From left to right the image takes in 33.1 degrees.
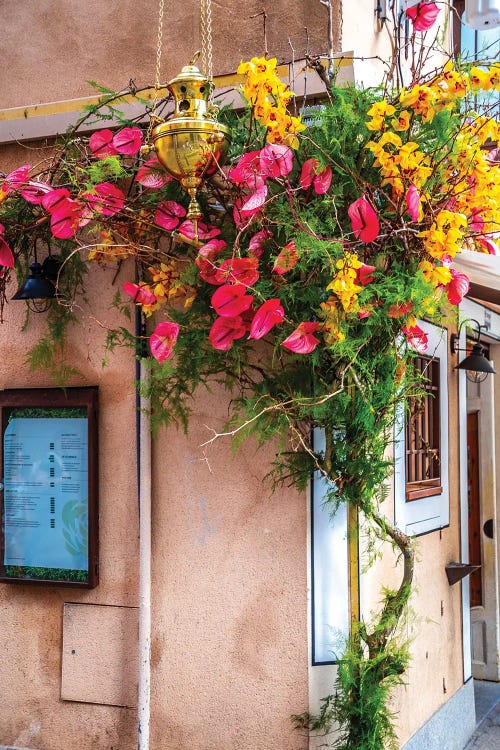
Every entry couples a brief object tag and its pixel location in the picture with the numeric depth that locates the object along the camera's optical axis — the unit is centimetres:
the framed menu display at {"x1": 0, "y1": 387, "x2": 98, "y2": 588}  487
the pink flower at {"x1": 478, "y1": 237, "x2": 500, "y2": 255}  435
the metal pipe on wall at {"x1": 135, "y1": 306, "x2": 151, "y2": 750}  456
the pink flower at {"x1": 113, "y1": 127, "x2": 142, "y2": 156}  429
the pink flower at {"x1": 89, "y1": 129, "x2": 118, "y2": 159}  436
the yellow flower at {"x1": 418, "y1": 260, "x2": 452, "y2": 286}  376
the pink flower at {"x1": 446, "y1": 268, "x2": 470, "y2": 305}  396
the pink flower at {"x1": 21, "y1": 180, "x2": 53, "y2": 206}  427
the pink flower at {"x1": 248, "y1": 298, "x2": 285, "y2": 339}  370
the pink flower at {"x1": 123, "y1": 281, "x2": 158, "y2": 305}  423
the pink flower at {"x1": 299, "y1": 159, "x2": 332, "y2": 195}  382
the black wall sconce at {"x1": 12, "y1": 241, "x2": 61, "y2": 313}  473
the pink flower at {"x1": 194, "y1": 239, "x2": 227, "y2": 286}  395
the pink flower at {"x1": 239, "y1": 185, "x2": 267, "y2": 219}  367
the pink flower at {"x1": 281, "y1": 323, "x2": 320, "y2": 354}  374
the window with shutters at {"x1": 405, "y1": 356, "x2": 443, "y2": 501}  573
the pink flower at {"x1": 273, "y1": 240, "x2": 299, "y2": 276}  371
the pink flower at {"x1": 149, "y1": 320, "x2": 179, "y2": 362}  394
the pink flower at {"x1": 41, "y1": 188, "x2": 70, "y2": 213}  414
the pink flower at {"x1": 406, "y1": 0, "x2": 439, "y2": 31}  405
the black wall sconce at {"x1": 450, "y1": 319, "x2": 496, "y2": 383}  668
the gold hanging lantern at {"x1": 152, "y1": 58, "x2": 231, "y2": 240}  382
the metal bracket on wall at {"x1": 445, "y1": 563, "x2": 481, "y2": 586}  643
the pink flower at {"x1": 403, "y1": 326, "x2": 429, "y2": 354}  402
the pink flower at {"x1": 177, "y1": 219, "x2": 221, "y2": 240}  407
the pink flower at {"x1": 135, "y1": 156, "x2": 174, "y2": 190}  424
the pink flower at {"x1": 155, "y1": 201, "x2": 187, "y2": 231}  426
